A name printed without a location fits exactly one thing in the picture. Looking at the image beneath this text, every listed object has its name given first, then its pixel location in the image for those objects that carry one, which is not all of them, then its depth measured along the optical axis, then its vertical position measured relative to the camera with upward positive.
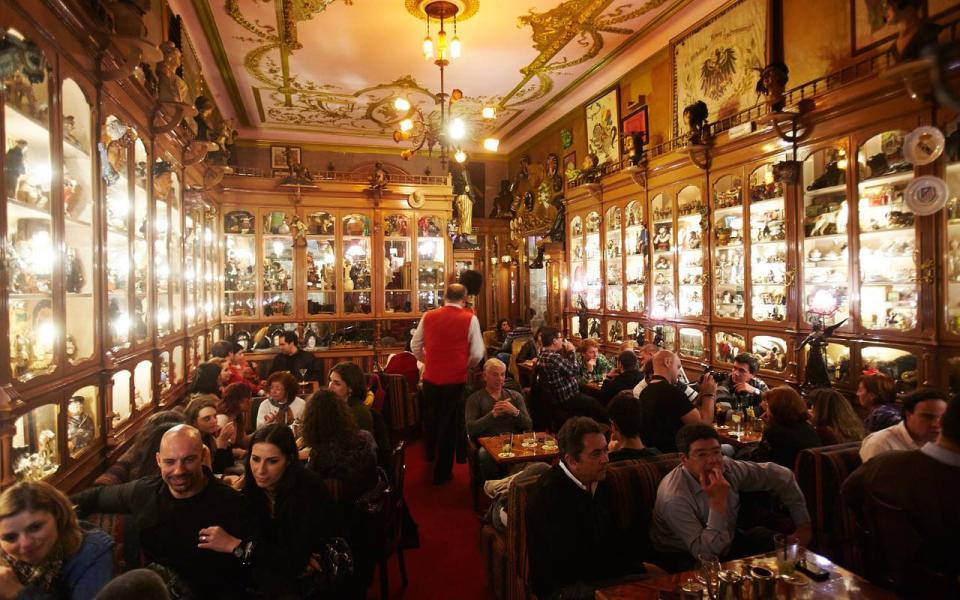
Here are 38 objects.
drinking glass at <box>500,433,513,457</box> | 4.17 -1.17
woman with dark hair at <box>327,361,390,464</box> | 4.21 -0.77
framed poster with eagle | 5.86 +2.72
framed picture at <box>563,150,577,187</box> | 9.46 +2.39
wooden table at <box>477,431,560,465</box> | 4.06 -1.19
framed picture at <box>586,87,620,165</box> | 8.53 +2.75
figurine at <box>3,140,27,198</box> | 2.45 +0.64
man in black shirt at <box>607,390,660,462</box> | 3.36 -0.79
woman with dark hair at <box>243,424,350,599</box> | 2.41 -0.97
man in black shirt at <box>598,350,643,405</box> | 5.47 -0.83
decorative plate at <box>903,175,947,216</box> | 4.02 +0.72
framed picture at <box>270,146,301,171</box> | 11.55 +3.05
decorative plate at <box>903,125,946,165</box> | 3.99 +1.09
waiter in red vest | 5.42 -0.61
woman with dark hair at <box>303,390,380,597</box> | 3.09 -0.94
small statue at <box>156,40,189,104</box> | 4.19 +1.82
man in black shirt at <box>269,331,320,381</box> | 7.13 -0.78
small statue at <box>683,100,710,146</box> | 6.30 +2.00
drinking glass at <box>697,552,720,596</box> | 2.08 -1.06
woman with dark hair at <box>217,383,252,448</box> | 4.05 -0.77
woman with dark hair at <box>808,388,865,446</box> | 3.83 -0.91
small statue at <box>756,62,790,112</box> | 5.19 +2.01
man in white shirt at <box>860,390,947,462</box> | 3.03 -0.77
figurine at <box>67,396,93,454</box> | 3.07 -0.72
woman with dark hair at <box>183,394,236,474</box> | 3.63 -0.89
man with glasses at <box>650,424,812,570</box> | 2.55 -1.03
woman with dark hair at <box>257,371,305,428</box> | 4.55 -0.87
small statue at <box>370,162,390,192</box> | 9.55 +2.10
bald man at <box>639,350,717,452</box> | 3.97 -0.87
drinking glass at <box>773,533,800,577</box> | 2.21 -1.06
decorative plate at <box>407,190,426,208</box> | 9.75 +1.78
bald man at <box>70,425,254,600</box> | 2.32 -0.95
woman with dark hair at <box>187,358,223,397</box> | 4.92 -0.70
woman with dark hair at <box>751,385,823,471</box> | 3.53 -0.90
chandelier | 5.80 +2.01
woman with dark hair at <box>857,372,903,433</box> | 3.73 -0.78
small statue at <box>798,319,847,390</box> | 4.82 -0.60
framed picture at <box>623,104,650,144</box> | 7.80 +2.52
